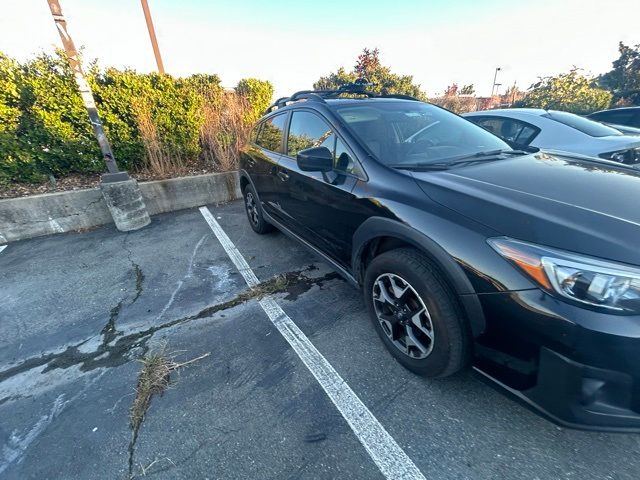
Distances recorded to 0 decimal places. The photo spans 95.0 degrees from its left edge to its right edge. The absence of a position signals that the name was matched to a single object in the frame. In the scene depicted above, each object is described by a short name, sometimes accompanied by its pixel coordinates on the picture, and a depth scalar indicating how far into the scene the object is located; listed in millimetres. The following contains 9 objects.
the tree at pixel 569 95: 14898
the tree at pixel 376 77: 18203
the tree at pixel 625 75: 17950
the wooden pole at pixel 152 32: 8600
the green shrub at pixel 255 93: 7707
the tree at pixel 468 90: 28188
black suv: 1171
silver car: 3564
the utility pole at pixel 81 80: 3826
